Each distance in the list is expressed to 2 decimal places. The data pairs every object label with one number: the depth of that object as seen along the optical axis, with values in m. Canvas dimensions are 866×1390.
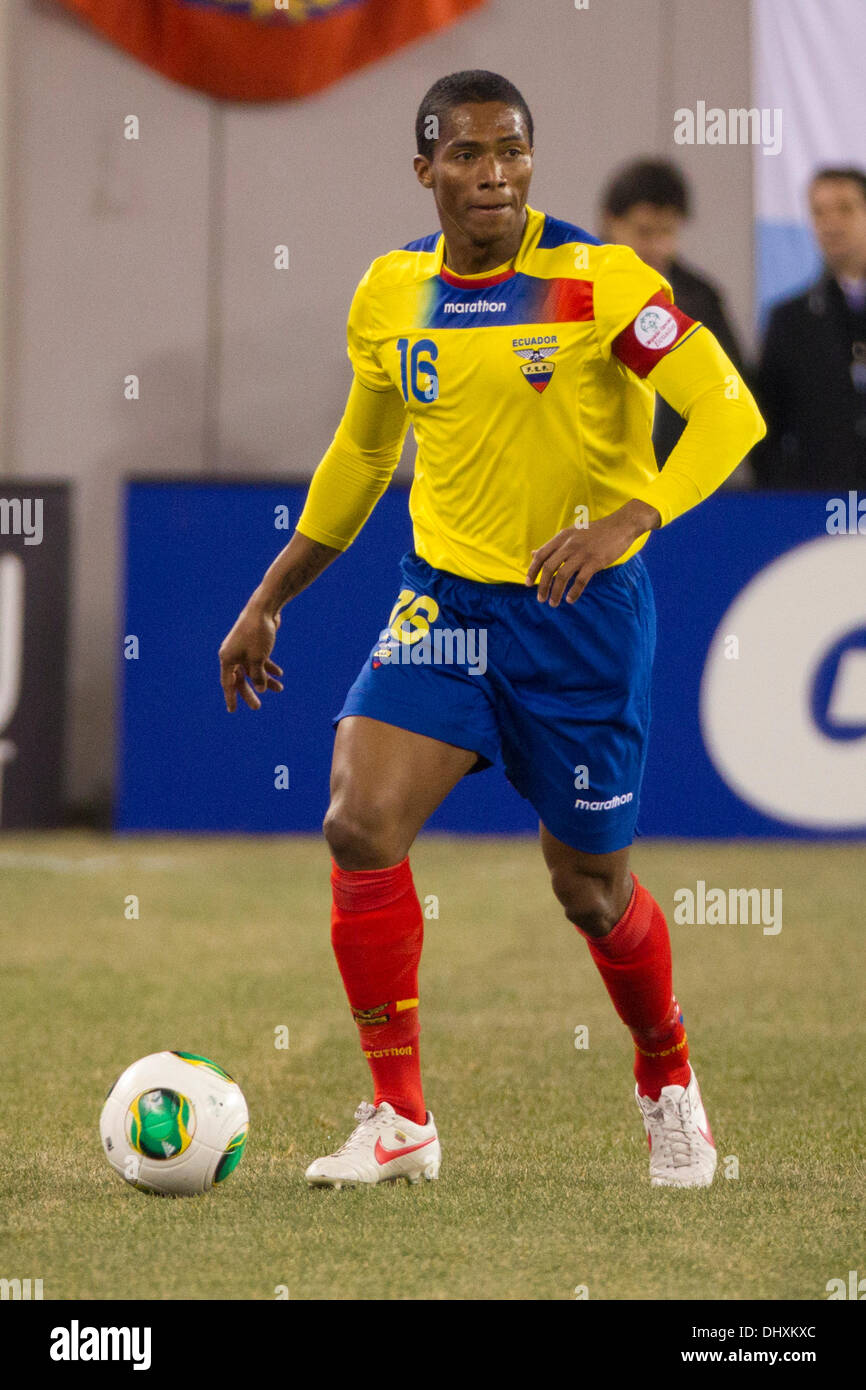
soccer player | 6.39
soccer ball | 6.14
